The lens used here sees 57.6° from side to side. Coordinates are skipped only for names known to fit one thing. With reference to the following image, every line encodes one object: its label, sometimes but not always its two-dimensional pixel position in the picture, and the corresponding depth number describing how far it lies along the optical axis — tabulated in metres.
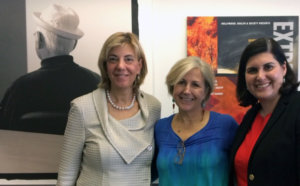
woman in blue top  1.36
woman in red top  1.09
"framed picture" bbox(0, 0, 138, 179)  1.93
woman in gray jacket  1.38
